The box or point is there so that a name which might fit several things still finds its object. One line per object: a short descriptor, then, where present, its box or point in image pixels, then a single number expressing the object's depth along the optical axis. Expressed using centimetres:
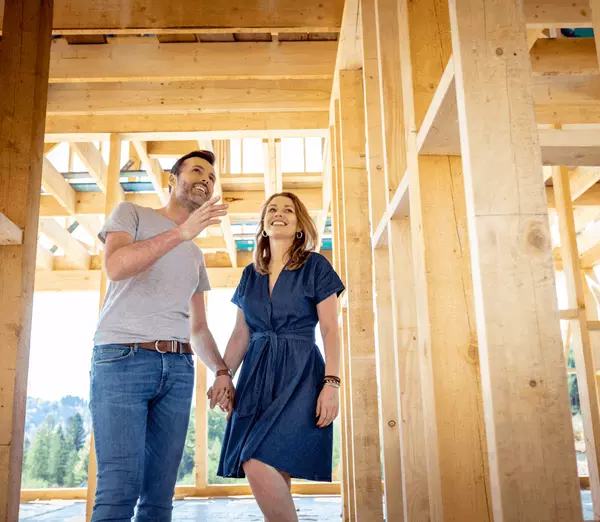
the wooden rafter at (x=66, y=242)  648
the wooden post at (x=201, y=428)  643
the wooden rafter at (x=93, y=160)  503
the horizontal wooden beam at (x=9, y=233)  192
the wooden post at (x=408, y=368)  171
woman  201
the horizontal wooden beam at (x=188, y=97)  420
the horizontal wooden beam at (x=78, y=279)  748
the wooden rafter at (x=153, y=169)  504
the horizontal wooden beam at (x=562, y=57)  391
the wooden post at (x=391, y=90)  188
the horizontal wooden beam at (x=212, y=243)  707
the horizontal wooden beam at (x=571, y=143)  153
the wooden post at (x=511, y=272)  88
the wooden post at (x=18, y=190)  192
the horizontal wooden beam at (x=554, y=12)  326
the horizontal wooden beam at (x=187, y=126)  454
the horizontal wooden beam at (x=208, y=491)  627
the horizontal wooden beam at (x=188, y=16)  323
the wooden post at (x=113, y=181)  418
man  184
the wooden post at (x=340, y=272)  357
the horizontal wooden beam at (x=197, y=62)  384
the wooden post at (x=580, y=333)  397
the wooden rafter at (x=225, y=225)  514
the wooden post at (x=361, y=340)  274
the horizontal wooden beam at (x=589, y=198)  609
